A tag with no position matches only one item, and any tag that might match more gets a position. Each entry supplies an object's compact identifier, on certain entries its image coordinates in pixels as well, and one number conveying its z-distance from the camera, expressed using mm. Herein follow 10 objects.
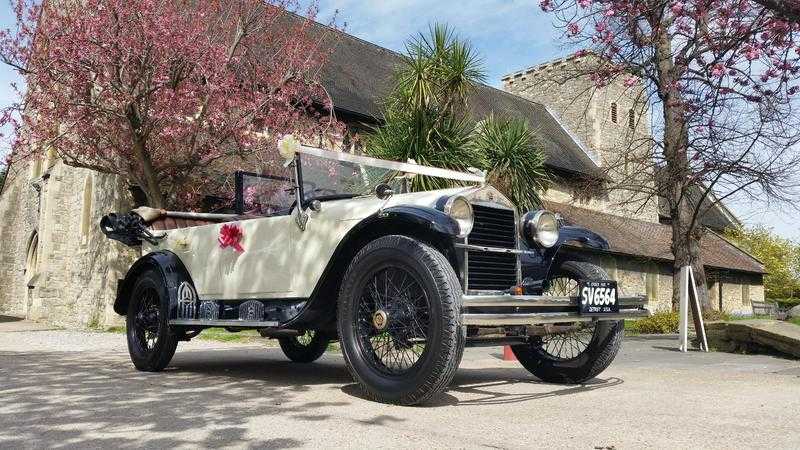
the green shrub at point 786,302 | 45531
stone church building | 17766
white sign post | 9984
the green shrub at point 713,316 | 15270
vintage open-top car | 4445
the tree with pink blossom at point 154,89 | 12719
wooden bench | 36000
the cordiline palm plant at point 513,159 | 16469
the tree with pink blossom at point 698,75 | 8422
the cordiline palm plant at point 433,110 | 15055
